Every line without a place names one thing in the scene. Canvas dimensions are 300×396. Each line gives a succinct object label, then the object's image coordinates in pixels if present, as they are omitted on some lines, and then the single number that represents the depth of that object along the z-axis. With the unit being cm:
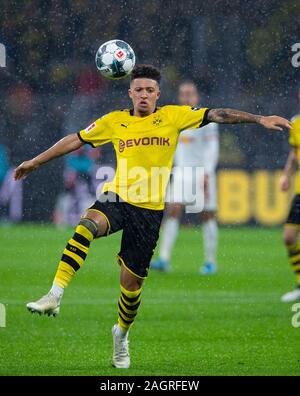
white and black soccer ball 1574
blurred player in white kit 2711
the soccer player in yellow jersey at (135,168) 1479
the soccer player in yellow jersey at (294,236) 2198
